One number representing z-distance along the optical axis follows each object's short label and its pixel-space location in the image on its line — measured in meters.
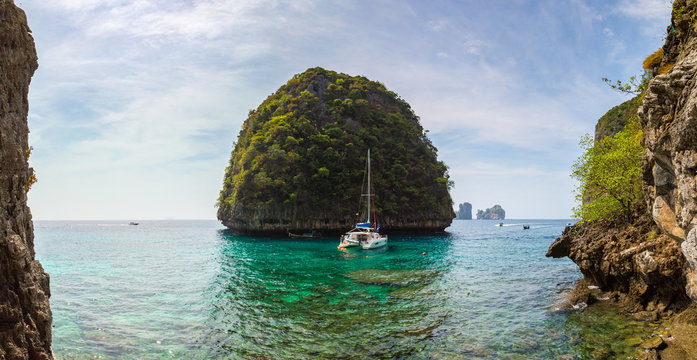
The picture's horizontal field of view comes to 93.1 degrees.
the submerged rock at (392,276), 18.69
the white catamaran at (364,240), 34.78
